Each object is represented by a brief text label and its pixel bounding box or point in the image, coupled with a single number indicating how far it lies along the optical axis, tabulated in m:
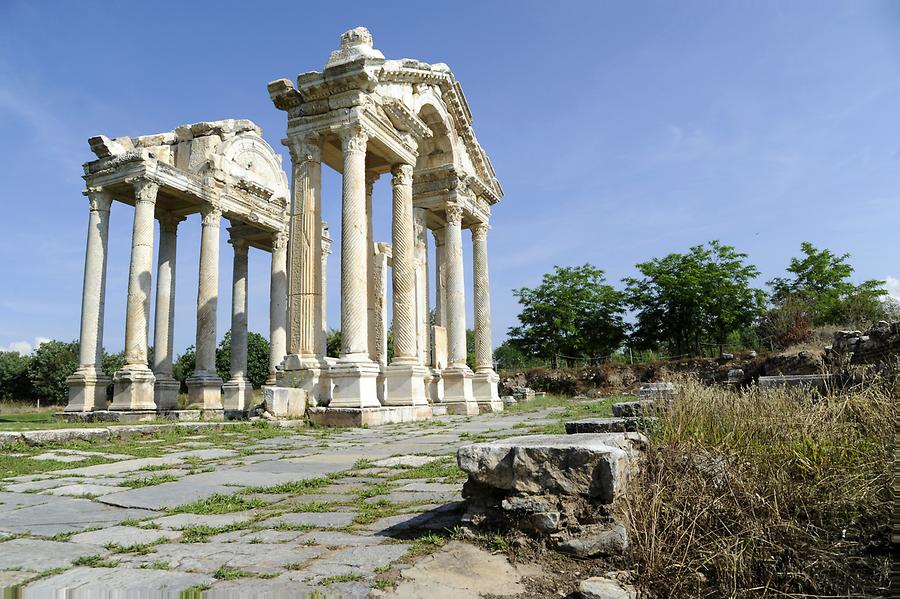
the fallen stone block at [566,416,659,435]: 5.07
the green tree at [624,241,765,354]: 41.22
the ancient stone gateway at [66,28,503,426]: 14.84
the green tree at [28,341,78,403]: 52.78
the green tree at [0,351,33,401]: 55.81
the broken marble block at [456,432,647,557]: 3.17
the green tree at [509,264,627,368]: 46.12
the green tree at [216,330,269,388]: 50.75
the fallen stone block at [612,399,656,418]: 5.71
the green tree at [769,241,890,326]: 34.34
